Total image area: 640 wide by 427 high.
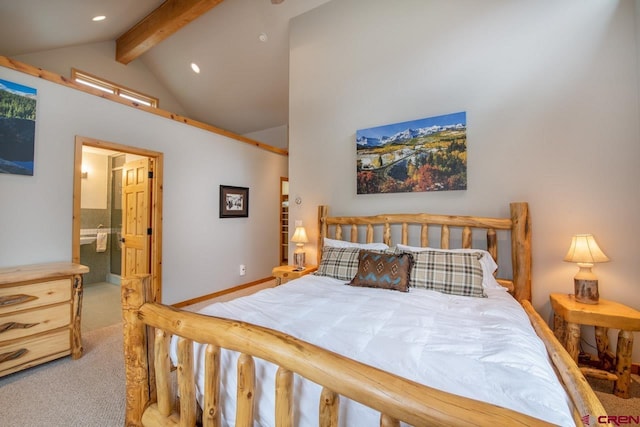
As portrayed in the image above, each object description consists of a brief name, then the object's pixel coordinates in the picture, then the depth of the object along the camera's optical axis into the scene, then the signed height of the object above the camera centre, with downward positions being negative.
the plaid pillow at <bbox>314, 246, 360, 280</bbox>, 2.54 -0.48
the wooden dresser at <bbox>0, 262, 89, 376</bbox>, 2.05 -0.83
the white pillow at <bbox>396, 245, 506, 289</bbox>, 2.19 -0.44
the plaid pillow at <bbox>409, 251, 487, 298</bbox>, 2.07 -0.47
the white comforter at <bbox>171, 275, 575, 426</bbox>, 0.93 -0.59
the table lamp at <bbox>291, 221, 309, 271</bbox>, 3.23 -0.36
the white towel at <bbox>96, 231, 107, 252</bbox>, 4.91 -0.54
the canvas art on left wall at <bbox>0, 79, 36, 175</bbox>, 2.38 +0.75
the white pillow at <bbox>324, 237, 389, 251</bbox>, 2.72 -0.32
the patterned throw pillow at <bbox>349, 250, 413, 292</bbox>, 2.17 -0.47
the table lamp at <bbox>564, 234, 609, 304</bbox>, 1.96 -0.33
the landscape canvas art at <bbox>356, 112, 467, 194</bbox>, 2.59 +0.60
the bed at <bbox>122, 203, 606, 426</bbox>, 0.79 -0.59
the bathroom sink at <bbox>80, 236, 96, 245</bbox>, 4.72 -0.50
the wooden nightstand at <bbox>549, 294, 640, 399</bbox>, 1.79 -0.78
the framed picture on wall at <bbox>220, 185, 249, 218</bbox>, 4.30 +0.18
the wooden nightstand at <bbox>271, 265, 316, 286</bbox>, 3.00 -0.67
